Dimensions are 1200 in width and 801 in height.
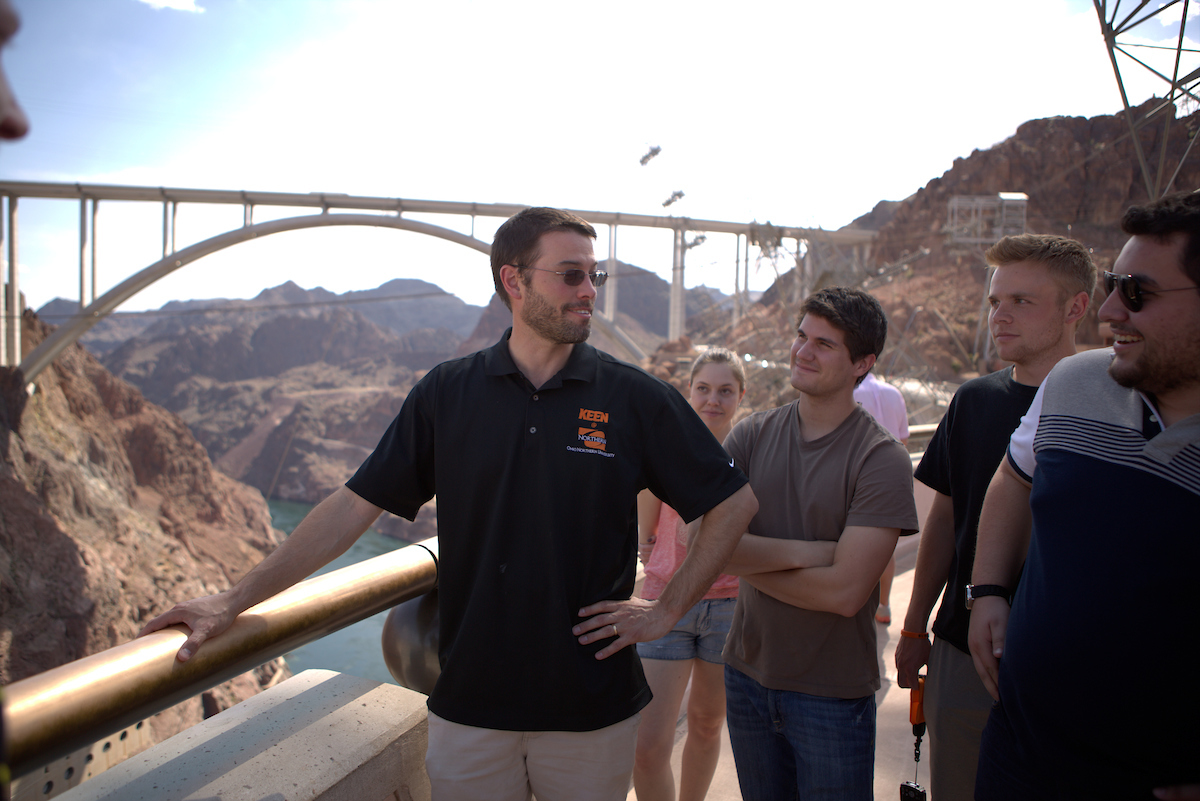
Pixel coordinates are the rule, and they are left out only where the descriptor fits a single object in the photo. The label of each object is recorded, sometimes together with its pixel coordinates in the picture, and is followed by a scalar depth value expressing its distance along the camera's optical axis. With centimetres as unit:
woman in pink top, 235
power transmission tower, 753
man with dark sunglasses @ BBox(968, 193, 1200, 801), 119
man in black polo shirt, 158
